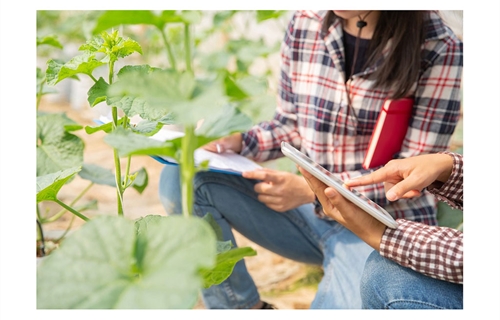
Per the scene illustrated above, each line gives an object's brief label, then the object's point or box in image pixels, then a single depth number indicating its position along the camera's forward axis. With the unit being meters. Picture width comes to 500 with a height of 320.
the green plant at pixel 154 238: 0.45
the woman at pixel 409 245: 0.84
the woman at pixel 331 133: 1.11
